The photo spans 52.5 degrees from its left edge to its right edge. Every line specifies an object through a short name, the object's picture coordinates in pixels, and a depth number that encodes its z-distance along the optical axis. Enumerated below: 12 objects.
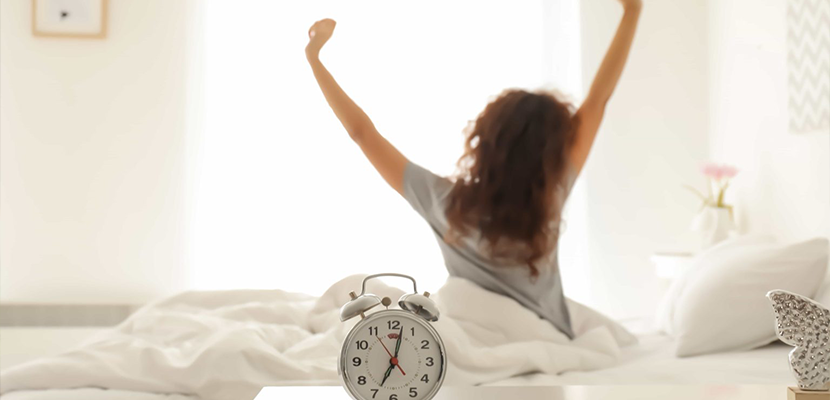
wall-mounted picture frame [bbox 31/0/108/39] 4.11
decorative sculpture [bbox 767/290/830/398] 0.88
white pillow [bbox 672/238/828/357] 1.97
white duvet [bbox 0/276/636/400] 1.63
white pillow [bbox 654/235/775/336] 2.30
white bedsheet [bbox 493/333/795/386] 1.70
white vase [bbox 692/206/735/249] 3.23
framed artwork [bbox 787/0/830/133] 2.40
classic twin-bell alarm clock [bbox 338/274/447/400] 0.93
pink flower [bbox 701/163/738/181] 3.28
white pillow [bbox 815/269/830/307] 1.92
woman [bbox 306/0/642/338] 1.96
